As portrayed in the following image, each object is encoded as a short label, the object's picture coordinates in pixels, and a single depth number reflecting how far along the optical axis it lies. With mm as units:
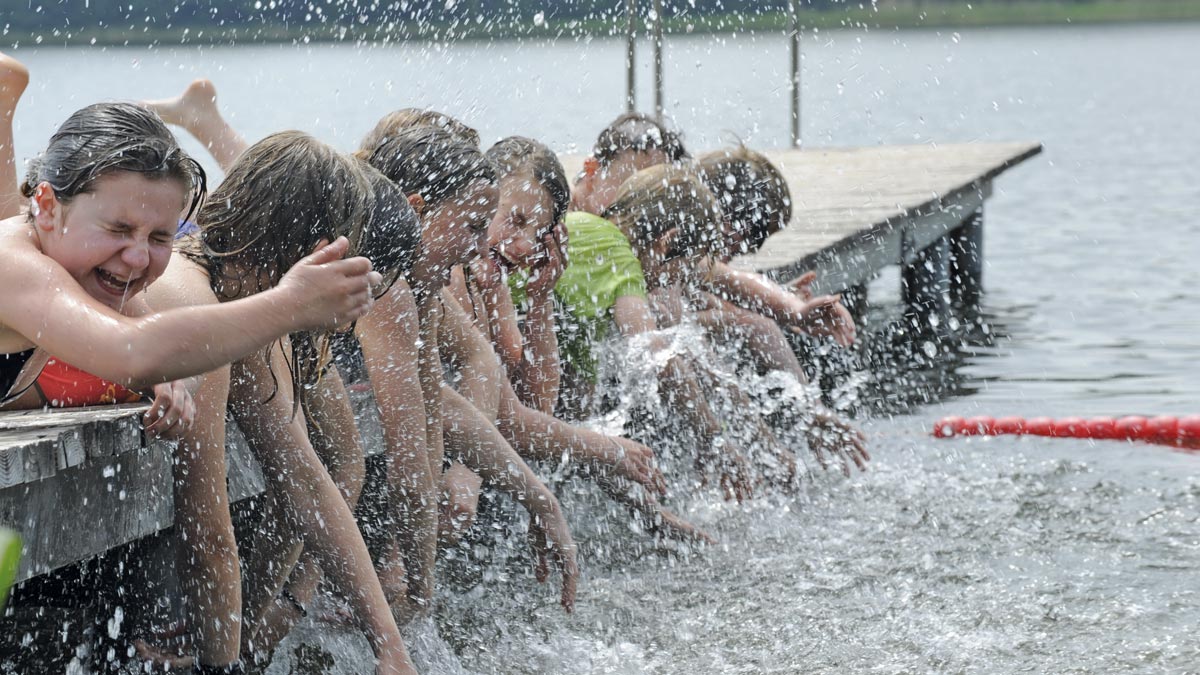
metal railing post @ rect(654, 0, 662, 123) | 11008
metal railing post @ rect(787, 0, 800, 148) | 13250
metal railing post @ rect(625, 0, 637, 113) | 11203
